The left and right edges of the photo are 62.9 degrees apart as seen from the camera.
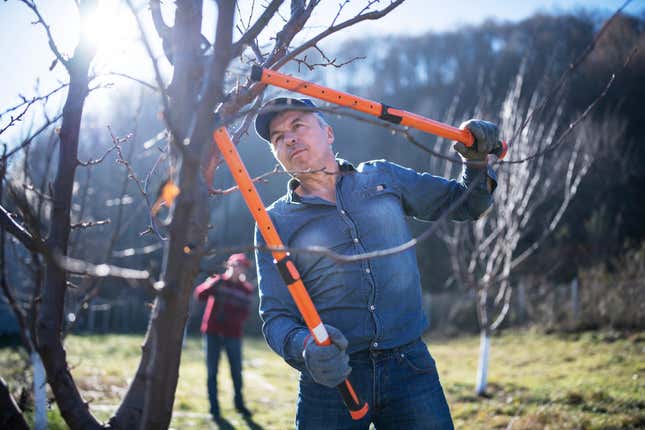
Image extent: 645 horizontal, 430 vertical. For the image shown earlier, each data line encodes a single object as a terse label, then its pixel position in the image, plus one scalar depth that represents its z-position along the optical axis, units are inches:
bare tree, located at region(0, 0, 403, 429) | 48.8
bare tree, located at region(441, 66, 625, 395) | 277.6
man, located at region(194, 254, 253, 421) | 243.9
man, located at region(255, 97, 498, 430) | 85.0
